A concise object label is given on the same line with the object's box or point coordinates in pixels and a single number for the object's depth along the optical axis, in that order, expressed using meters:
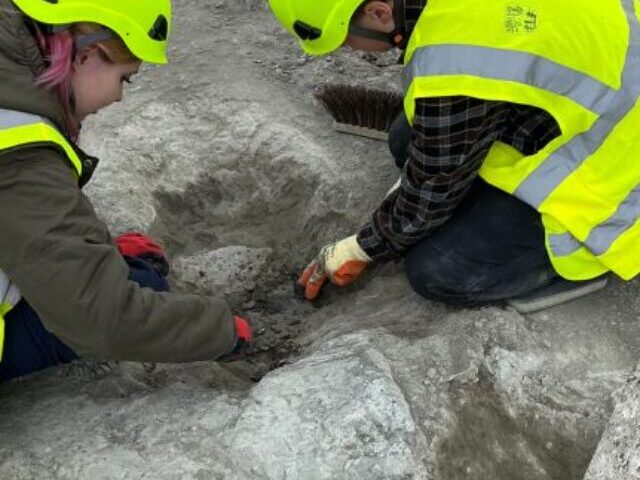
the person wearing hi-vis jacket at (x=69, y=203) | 1.76
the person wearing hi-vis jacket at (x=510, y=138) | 2.04
